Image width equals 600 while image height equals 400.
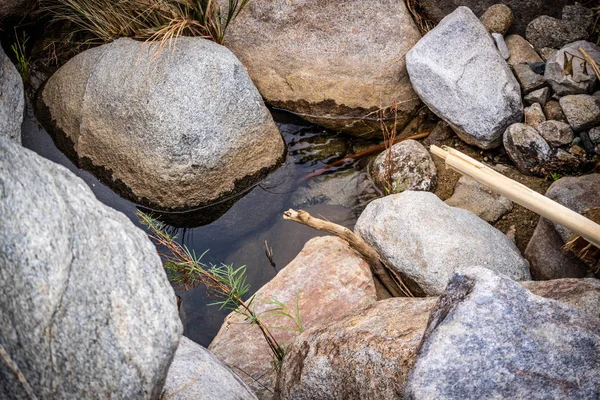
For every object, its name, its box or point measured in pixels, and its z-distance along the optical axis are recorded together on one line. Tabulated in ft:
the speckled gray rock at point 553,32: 14.52
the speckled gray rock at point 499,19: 15.17
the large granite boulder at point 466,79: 14.02
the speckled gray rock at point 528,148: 13.47
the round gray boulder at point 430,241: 11.37
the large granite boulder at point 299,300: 10.56
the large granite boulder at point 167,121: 13.28
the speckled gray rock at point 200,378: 7.34
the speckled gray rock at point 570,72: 13.62
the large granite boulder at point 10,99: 13.01
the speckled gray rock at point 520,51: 14.88
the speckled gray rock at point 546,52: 14.87
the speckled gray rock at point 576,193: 11.06
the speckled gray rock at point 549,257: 11.09
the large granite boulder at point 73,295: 4.67
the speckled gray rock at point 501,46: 14.93
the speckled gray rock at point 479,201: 13.53
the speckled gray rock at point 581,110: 13.16
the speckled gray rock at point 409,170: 14.39
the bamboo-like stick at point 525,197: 9.29
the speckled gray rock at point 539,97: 14.03
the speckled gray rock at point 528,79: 14.23
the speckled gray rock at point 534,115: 13.78
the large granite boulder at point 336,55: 15.39
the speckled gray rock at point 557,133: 13.34
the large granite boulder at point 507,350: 5.80
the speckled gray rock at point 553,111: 13.73
